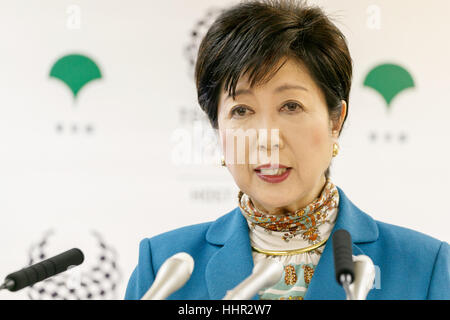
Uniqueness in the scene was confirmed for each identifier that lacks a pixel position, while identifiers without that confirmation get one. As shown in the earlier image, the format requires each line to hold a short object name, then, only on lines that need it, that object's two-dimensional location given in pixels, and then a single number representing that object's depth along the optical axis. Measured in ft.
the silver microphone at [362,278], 5.92
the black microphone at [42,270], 6.10
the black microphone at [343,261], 5.88
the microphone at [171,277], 6.02
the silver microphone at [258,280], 5.97
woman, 6.72
